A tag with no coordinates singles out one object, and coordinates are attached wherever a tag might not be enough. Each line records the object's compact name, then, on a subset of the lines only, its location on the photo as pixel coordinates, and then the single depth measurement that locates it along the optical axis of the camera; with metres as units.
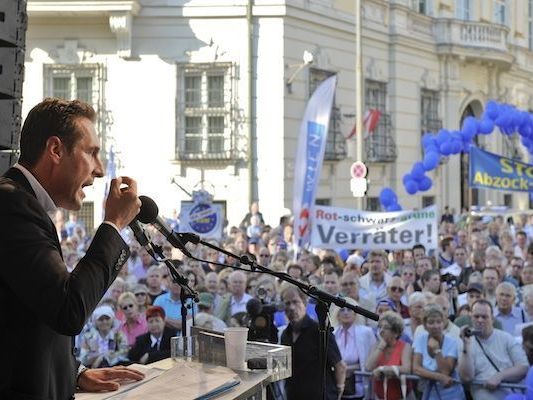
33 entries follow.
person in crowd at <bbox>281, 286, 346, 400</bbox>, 11.34
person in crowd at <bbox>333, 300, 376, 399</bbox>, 12.50
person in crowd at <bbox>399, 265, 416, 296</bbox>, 16.71
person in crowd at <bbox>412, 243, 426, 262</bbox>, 19.68
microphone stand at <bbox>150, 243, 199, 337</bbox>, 5.41
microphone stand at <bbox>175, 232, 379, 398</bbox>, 5.66
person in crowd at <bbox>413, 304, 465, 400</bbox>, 11.97
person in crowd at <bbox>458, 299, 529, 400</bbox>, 11.71
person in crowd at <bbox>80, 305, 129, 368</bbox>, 13.15
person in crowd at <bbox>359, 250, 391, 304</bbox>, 17.35
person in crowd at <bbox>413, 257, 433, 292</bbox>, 17.42
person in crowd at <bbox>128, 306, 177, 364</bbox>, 12.69
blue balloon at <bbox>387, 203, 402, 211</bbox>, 31.00
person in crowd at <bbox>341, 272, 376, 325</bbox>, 14.82
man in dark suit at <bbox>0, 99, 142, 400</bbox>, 4.01
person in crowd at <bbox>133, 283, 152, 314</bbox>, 14.86
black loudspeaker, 6.51
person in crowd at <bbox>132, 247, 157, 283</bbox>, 20.32
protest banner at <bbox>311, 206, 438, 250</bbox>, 20.82
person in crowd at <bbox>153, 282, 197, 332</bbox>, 14.33
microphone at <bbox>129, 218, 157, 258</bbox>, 5.01
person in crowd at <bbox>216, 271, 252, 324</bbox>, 15.33
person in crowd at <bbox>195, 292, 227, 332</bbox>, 12.48
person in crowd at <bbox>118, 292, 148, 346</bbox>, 13.71
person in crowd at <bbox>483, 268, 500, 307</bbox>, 16.00
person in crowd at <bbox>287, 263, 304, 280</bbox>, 17.22
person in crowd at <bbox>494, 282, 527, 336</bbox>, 14.07
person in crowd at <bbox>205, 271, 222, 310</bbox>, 15.50
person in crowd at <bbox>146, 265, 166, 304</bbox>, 16.36
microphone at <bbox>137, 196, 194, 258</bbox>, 5.08
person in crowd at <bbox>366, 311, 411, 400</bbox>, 12.27
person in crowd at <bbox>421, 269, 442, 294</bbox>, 15.99
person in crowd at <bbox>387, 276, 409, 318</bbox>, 15.20
